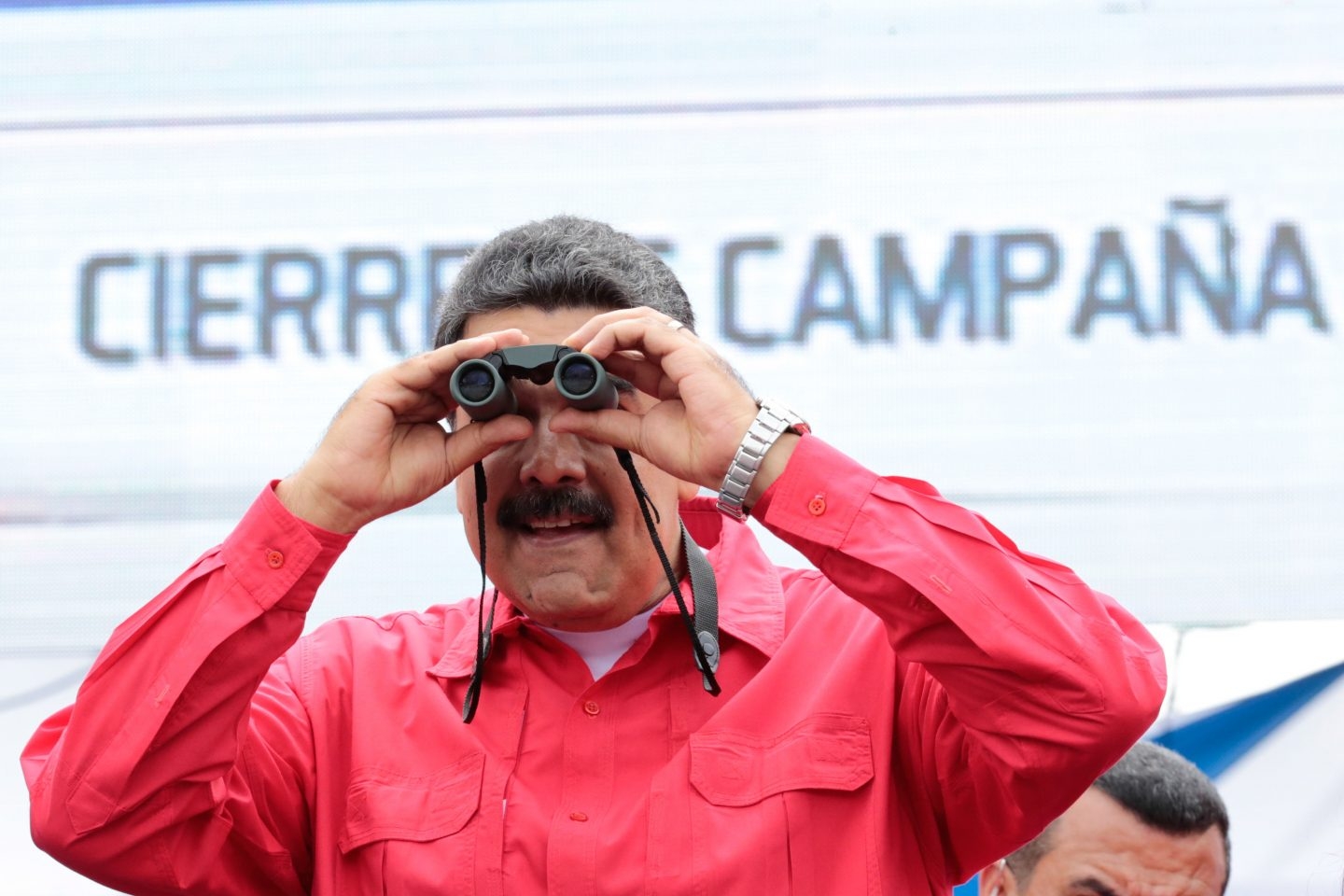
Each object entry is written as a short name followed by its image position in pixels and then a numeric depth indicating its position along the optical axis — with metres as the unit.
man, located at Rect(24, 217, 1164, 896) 5.24
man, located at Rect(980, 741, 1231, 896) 5.87
